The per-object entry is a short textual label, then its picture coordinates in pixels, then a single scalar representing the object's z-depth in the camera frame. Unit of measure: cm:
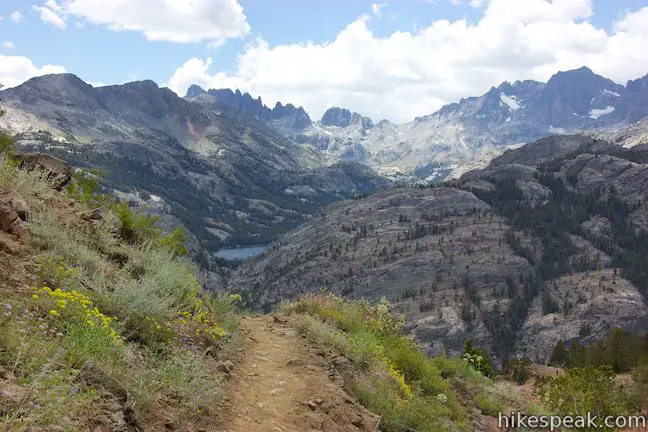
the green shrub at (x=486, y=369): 3782
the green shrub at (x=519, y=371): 4278
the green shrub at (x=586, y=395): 1747
